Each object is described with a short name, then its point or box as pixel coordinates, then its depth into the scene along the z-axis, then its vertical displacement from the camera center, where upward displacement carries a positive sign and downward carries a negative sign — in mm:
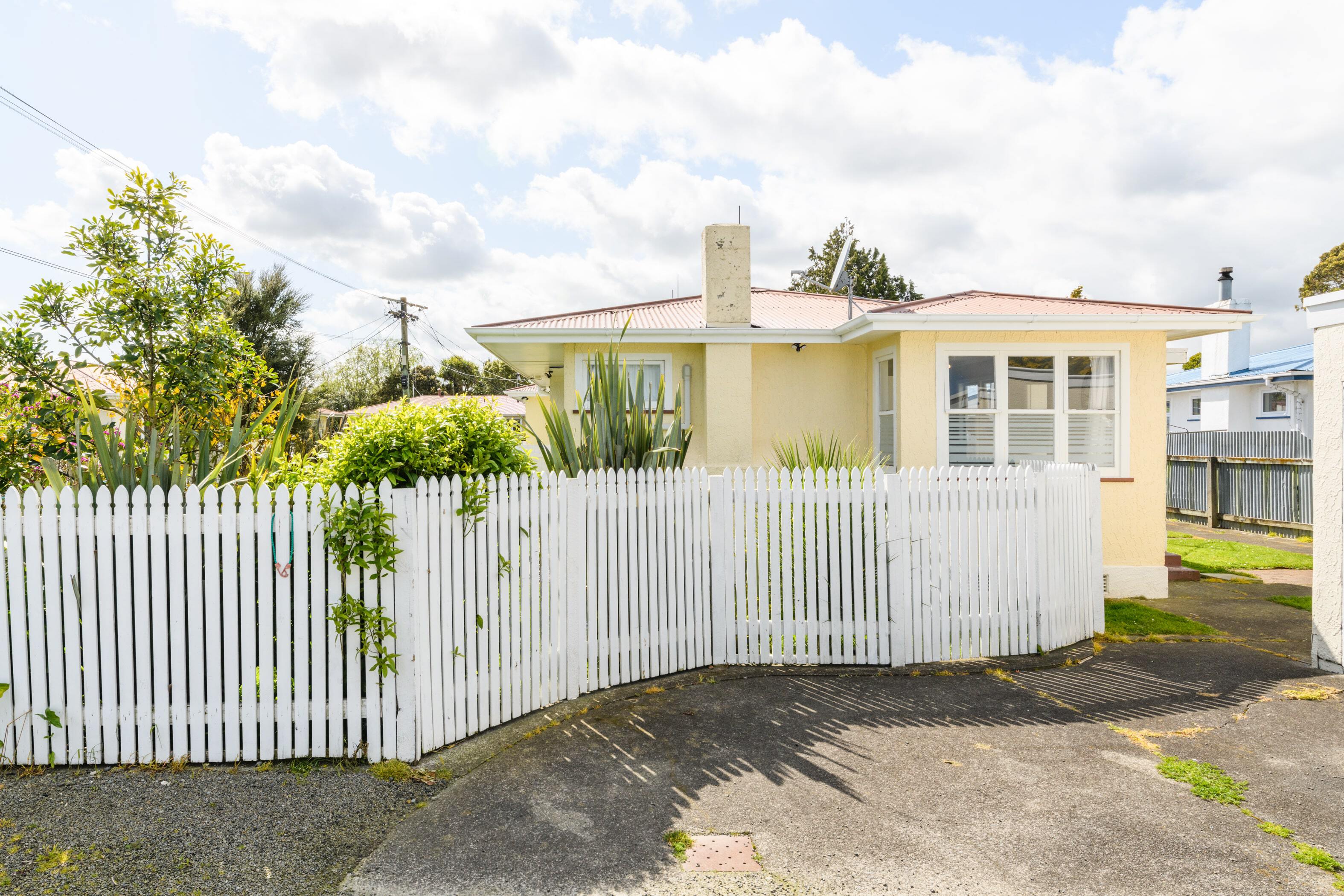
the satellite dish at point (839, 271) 12328 +3116
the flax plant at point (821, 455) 7355 -181
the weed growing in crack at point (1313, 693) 5418 -2039
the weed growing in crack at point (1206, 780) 3822 -1979
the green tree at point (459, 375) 50312 +5249
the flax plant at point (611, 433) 6168 +86
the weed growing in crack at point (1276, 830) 3426 -1963
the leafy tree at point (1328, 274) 36562 +8522
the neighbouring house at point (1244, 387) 20391 +1530
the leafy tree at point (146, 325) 5242 +981
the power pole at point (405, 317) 32906 +6248
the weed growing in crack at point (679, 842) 3297 -1940
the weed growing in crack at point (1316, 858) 3135 -1946
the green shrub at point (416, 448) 4602 -21
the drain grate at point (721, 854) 3186 -1941
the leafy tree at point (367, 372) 42125 +4732
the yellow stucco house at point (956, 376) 8727 +839
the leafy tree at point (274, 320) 18859 +3530
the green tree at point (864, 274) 37469 +9057
